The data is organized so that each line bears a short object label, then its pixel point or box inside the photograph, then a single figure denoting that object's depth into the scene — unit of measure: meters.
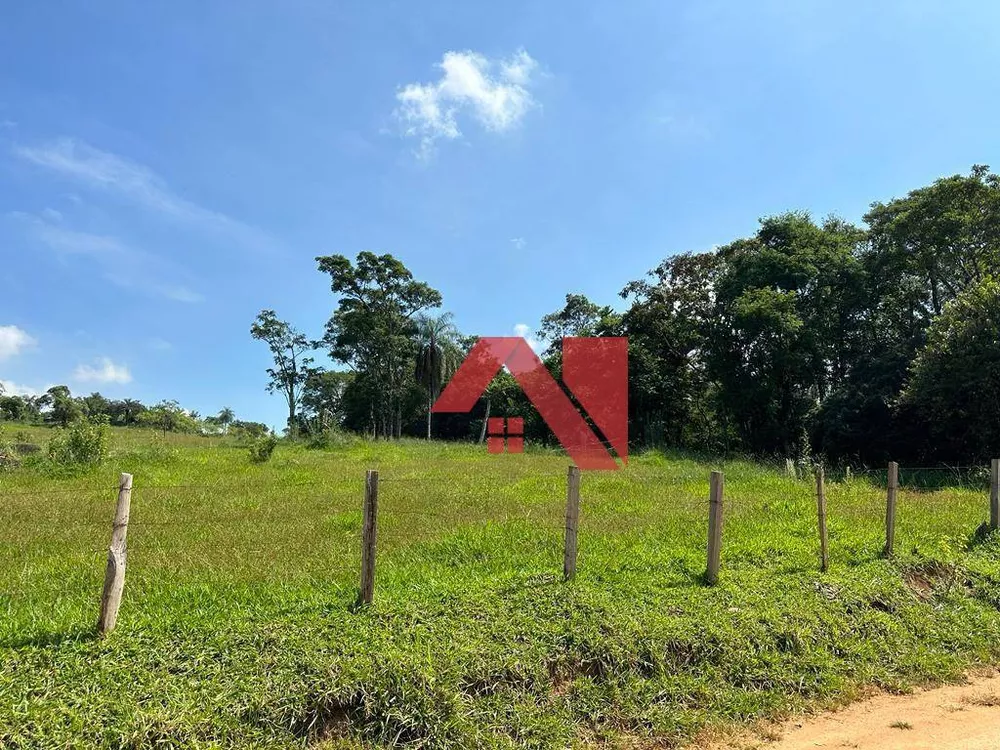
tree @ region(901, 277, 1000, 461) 14.52
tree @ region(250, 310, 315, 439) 43.81
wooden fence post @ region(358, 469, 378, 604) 4.36
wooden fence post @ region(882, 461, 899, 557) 6.32
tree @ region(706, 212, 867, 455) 23.36
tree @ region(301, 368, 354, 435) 54.16
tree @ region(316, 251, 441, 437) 38.19
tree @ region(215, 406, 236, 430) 55.14
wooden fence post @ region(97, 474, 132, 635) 3.79
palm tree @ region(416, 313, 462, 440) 35.09
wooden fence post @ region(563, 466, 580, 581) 5.00
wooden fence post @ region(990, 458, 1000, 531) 7.21
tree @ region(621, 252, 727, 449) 29.09
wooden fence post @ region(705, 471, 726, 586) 5.26
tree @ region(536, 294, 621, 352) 34.21
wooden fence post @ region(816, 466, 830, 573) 5.82
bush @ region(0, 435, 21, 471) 12.90
